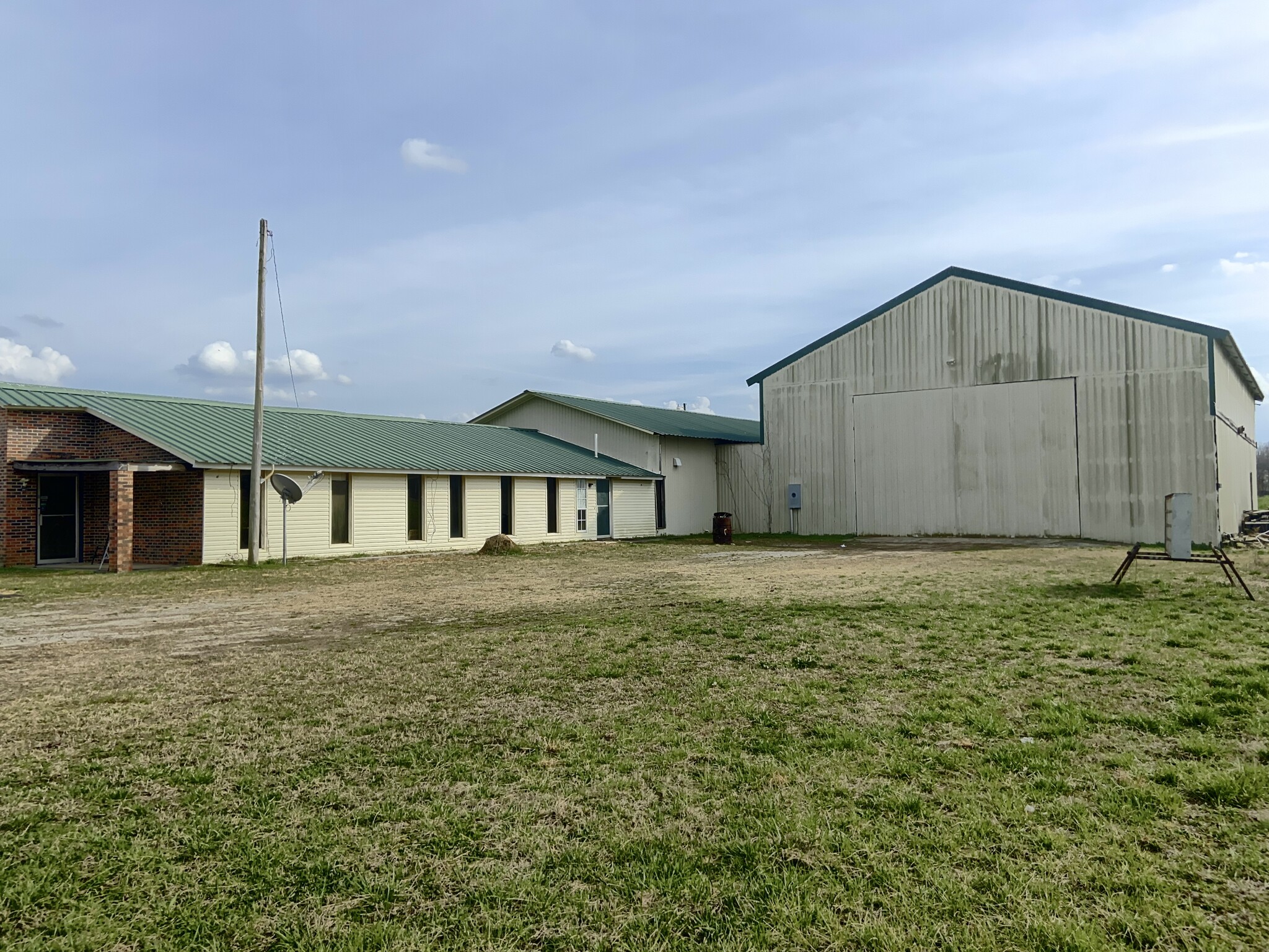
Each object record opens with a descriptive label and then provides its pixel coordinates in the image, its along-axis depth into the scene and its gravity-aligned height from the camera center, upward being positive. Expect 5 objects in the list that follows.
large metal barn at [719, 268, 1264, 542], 22.00 +2.35
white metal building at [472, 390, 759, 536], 30.03 +2.36
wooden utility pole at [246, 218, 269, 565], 18.42 +0.82
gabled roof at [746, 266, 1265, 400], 21.62 +5.21
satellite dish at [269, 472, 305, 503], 18.95 +0.51
